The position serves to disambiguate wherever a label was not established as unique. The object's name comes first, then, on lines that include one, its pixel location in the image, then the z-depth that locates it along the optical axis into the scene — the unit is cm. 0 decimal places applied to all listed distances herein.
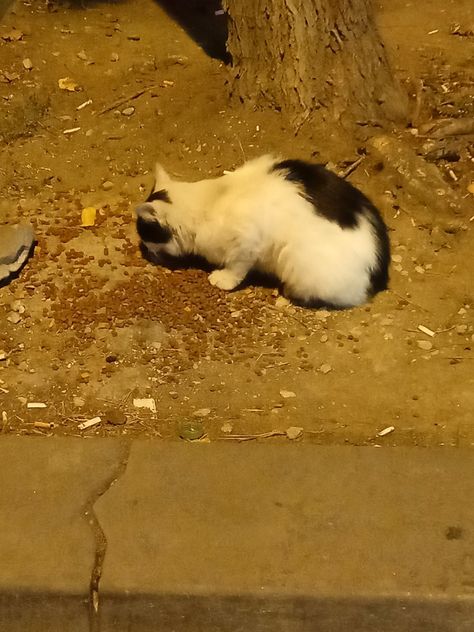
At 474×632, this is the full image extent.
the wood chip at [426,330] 313
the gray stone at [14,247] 339
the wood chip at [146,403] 286
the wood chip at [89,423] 278
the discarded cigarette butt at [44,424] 279
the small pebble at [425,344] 306
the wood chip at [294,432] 273
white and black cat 315
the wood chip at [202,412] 283
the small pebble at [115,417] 279
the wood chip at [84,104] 435
